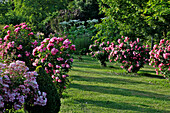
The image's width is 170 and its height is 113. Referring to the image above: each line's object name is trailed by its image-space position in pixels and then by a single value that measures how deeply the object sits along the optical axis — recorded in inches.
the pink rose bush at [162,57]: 381.7
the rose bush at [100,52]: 546.9
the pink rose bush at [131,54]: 461.1
